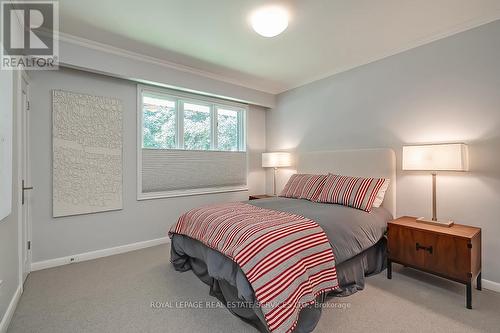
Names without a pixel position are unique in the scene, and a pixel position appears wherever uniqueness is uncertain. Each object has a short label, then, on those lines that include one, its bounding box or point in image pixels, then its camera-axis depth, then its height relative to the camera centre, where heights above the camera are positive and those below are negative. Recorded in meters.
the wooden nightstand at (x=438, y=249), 2.02 -0.76
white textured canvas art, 2.80 +0.17
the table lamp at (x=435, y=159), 2.22 +0.06
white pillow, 2.90 -0.34
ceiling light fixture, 2.15 +1.34
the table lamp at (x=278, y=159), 4.22 +0.13
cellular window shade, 3.51 -0.04
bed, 1.77 -0.75
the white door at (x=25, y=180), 2.42 -0.14
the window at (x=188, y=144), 3.50 +0.37
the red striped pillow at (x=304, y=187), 3.21 -0.28
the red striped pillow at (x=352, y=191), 2.70 -0.29
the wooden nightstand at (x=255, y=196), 4.30 -0.54
